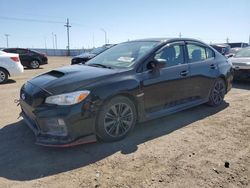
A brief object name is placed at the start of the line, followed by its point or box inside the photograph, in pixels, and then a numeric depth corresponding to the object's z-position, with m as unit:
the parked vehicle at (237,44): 18.98
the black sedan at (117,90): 2.75
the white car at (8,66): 7.54
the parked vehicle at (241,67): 6.52
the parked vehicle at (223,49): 11.91
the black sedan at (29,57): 12.70
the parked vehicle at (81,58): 9.90
